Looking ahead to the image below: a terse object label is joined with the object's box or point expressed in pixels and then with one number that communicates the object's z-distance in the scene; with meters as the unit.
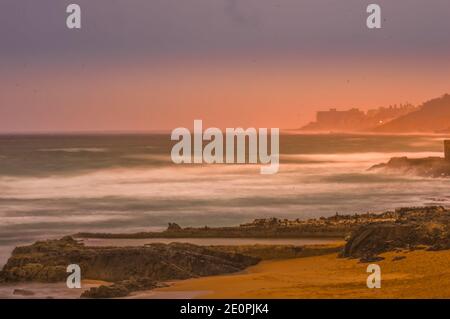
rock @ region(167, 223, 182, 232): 37.78
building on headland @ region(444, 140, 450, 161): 71.62
